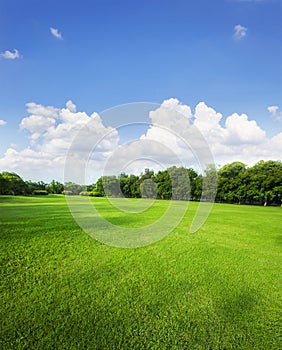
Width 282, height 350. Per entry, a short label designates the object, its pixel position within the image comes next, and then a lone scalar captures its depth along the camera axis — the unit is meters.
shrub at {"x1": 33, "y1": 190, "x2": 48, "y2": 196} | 62.70
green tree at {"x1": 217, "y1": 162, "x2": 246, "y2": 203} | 45.19
